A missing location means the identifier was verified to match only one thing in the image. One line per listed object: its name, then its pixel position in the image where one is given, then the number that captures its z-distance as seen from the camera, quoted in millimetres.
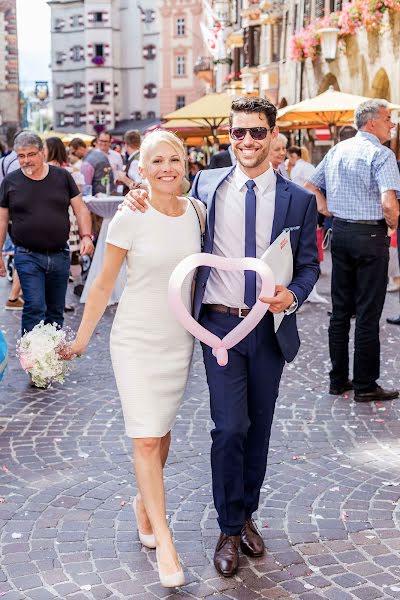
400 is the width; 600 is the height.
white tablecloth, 10758
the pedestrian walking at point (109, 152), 13250
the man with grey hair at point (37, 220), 7340
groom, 3793
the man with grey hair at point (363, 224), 6430
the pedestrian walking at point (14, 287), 10812
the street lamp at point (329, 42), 22172
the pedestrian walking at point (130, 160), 11773
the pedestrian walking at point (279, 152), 8852
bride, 3725
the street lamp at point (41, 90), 59716
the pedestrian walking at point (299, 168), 12672
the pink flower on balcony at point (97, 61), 73875
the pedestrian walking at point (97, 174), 12375
